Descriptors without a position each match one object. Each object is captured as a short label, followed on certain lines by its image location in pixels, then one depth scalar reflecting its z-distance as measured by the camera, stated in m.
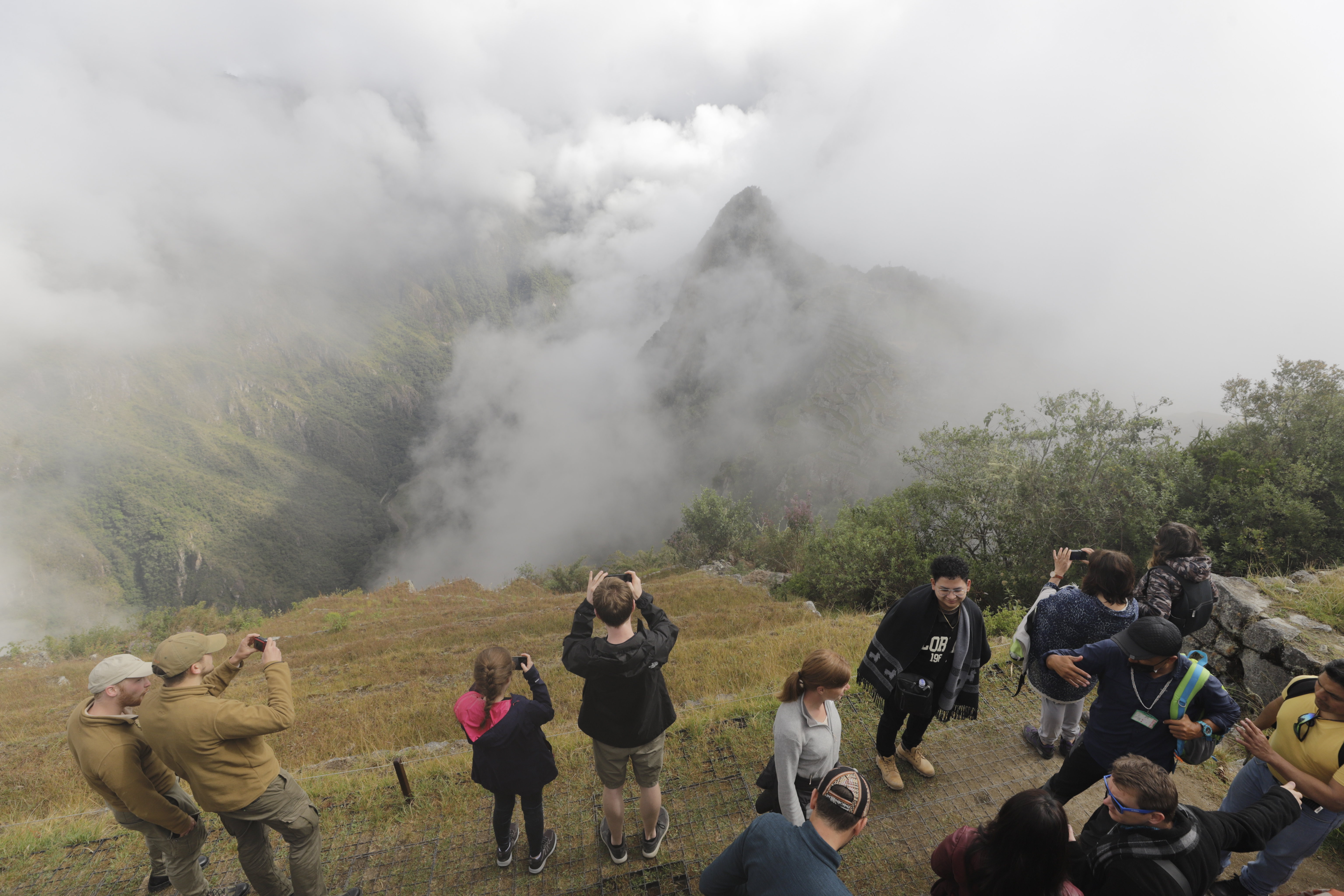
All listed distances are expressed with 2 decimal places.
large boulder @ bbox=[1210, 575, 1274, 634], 7.27
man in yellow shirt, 3.38
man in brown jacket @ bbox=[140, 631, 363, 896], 3.82
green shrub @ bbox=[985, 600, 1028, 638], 10.95
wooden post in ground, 5.79
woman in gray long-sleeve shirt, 3.53
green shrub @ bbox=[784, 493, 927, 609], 20.52
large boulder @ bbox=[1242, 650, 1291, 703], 6.66
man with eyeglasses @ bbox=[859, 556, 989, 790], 4.75
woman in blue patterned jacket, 4.64
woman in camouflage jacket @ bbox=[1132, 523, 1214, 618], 5.24
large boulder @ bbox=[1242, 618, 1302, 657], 6.70
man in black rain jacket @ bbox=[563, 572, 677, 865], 4.00
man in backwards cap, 2.33
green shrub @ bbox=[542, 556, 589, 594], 38.81
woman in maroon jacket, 2.38
